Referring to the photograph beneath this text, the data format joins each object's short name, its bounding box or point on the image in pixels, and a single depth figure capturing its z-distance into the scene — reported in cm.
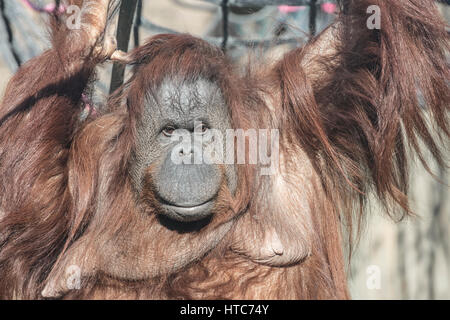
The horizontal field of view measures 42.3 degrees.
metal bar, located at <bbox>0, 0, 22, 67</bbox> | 332
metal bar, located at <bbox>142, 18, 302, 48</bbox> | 289
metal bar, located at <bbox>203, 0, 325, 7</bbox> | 369
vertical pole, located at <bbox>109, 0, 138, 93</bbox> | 284
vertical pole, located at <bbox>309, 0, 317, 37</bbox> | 350
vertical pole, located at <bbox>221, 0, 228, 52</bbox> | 366
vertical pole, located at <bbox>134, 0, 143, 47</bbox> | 359
